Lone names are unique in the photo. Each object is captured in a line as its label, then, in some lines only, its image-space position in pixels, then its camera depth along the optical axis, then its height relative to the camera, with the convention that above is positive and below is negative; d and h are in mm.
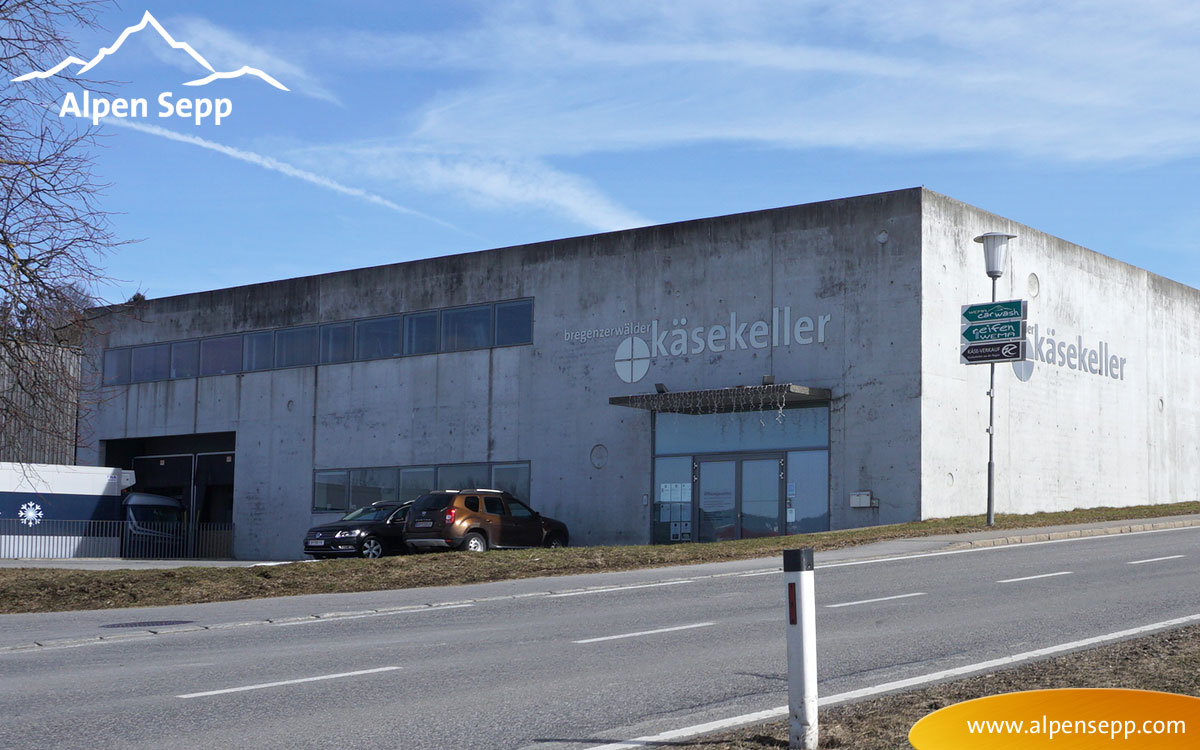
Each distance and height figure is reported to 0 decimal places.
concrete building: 29453 +2871
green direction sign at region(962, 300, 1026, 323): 26828 +3865
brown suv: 27109 -751
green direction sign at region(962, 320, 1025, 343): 26719 +3445
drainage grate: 14086 -1552
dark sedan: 29172 -1155
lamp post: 26859 +5027
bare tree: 14523 +1995
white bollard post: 6590 -838
